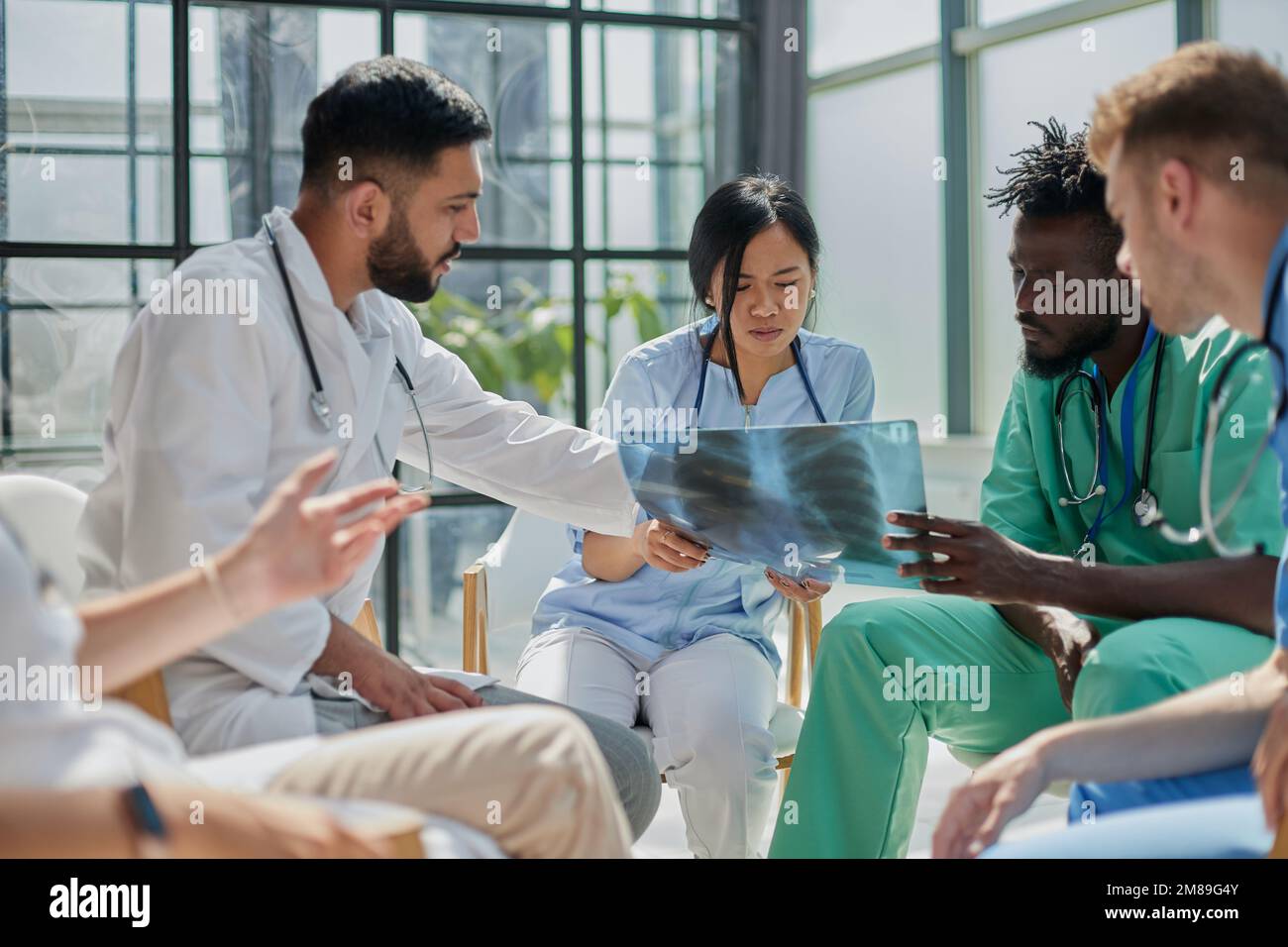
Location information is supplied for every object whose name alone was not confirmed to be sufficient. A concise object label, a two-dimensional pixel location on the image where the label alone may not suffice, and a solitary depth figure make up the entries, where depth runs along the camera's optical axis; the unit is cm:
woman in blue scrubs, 212
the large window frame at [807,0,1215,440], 409
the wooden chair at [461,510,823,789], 248
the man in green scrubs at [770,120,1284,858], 167
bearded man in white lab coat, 144
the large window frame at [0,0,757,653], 345
